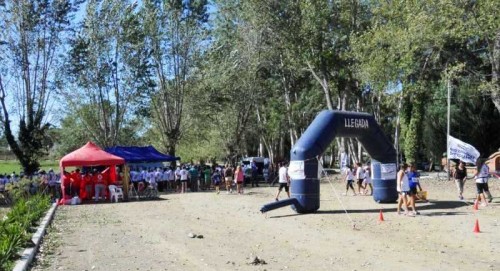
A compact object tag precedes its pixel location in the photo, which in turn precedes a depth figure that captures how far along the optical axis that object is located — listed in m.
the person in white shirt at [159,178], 30.97
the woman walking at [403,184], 17.02
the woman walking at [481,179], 18.97
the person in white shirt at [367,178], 25.76
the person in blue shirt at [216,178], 31.18
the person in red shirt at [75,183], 26.18
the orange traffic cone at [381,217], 16.08
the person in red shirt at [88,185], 26.61
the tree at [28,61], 34.19
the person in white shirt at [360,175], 25.30
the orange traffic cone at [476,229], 13.68
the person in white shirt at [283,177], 22.46
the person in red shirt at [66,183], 25.89
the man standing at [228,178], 29.17
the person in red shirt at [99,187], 26.67
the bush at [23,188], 23.65
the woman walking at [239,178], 28.19
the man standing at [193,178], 32.00
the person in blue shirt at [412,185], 17.42
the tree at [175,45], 40.31
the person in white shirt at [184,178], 30.92
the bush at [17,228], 9.63
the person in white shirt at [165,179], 31.63
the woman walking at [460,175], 20.73
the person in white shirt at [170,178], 31.85
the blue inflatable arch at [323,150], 18.52
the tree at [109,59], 37.81
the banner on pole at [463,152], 23.00
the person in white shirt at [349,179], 25.11
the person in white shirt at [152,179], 29.11
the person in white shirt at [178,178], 31.50
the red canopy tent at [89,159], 25.69
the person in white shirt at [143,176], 30.02
